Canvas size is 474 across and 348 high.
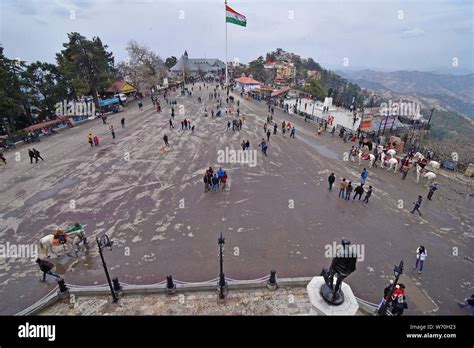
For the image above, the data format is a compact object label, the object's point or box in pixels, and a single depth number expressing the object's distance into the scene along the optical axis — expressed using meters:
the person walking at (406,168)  17.56
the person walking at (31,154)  19.67
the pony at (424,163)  17.41
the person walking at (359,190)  14.18
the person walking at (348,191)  14.41
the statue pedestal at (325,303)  5.38
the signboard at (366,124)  25.01
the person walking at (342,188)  14.75
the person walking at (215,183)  15.10
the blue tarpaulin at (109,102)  35.89
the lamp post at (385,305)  7.29
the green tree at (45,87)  33.75
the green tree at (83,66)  36.19
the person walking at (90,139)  22.72
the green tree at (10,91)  28.00
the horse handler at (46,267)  8.94
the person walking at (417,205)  12.85
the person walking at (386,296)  7.67
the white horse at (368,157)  19.28
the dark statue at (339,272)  4.97
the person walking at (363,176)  15.62
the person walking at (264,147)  20.70
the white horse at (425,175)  16.75
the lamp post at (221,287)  8.20
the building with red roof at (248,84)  54.17
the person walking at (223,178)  15.58
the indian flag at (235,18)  38.84
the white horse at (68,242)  10.15
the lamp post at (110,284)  7.51
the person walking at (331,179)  15.29
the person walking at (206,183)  15.14
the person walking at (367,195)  14.15
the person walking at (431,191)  14.73
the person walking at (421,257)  9.47
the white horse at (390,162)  18.61
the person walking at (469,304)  7.88
